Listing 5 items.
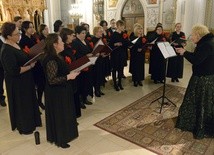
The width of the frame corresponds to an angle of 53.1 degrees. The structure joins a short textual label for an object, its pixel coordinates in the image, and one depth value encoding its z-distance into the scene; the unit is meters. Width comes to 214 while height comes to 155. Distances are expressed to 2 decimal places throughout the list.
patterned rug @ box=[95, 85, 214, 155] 3.16
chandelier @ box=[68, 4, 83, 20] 11.61
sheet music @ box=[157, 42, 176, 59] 3.93
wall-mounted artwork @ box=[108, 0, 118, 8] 11.50
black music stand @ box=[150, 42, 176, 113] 3.92
